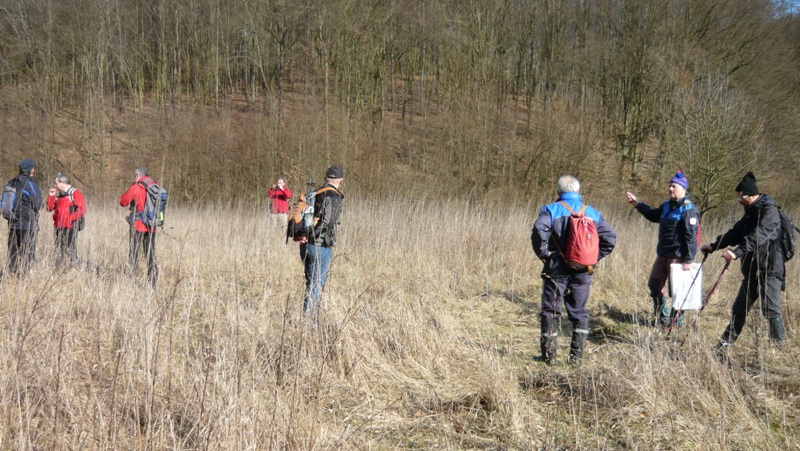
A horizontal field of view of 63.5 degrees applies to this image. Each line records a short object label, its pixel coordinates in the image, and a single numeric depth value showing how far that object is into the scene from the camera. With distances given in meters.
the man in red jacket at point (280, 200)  12.85
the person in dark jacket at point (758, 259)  5.37
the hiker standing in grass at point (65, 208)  7.92
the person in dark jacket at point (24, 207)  7.39
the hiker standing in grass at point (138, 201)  7.14
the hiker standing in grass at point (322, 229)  5.55
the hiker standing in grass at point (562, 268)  5.06
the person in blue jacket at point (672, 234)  6.24
